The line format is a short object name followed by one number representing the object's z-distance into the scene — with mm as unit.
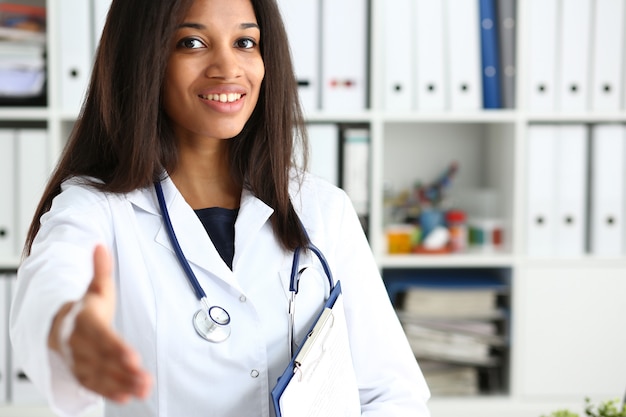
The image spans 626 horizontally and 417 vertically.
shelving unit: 2399
